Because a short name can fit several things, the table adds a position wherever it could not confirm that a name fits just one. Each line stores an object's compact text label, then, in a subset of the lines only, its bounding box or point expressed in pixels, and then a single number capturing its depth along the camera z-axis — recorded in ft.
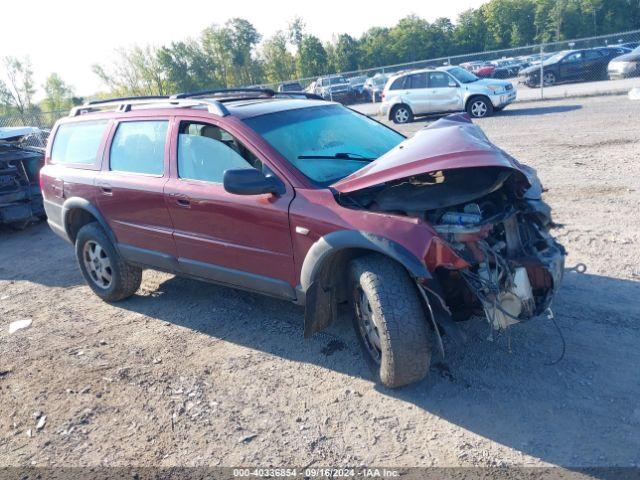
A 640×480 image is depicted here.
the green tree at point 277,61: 186.91
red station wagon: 10.76
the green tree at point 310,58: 189.06
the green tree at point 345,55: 197.36
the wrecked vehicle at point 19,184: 29.04
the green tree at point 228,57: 184.03
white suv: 53.93
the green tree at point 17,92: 179.73
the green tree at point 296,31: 211.82
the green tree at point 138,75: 171.83
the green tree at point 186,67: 172.35
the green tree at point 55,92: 195.21
